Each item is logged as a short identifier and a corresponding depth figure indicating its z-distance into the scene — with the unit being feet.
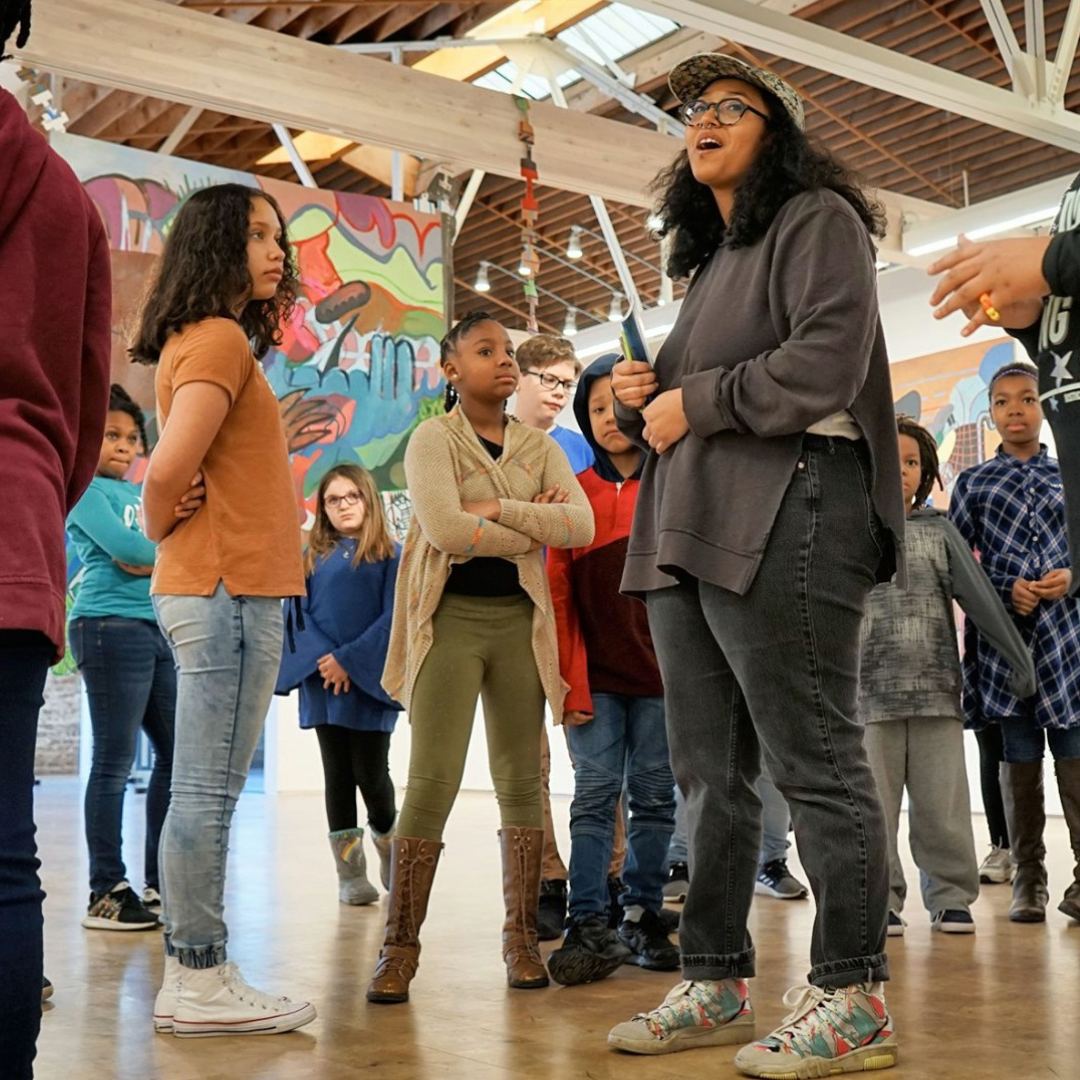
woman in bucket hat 6.65
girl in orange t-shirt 7.72
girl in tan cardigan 8.99
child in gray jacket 11.61
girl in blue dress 13.82
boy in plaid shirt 12.45
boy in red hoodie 9.83
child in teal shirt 12.04
